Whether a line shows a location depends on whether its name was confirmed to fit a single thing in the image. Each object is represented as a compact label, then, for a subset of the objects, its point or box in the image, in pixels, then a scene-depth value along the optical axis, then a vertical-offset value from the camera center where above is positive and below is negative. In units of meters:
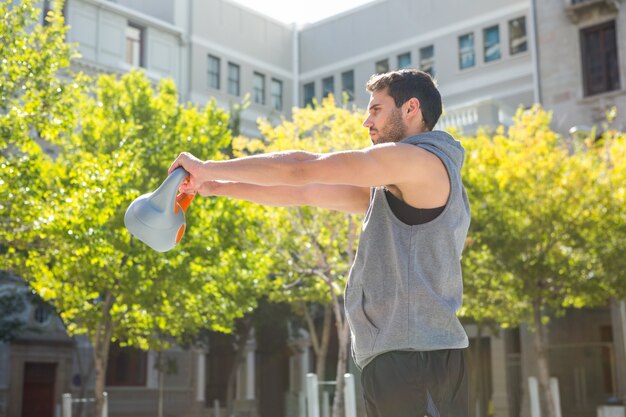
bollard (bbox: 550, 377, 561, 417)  18.83 -0.18
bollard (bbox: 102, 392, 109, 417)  18.22 -0.44
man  2.80 +0.50
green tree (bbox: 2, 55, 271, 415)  15.55 +3.03
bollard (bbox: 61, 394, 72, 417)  17.45 -0.40
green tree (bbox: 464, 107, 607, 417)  19.47 +3.59
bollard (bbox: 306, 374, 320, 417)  16.69 -0.23
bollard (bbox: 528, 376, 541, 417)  18.94 -0.31
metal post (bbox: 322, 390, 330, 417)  17.02 -0.38
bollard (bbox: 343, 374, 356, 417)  14.92 -0.21
